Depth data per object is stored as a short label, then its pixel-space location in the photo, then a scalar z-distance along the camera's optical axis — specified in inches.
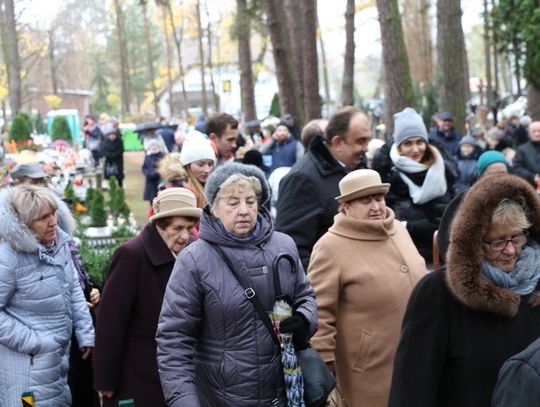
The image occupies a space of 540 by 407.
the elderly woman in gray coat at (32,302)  228.7
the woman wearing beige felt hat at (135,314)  213.8
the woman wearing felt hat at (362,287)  209.0
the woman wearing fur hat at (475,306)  145.1
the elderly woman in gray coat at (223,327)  176.9
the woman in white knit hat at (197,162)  272.2
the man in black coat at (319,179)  240.2
